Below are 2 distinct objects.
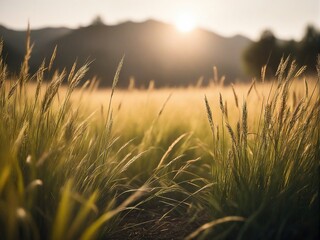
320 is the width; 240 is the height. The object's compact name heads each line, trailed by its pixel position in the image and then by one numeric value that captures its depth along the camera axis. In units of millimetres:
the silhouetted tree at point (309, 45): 25109
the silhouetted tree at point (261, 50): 29219
